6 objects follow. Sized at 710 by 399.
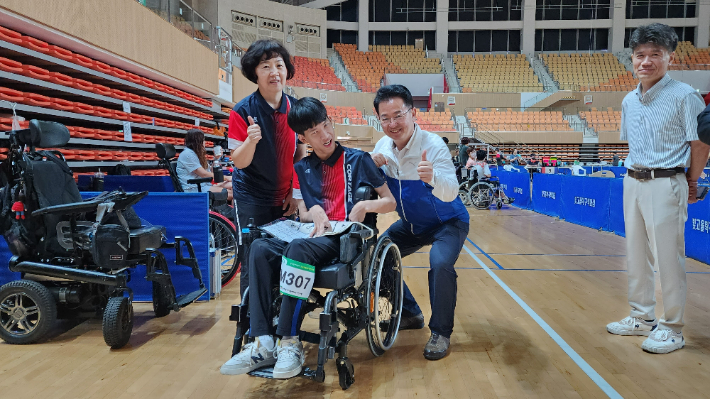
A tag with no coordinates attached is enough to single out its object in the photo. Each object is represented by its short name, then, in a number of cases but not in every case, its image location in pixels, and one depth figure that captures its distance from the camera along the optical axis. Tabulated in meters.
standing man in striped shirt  2.49
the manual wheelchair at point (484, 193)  10.25
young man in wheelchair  1.98
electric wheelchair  2.60
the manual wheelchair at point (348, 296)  1.98
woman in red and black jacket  2.43
